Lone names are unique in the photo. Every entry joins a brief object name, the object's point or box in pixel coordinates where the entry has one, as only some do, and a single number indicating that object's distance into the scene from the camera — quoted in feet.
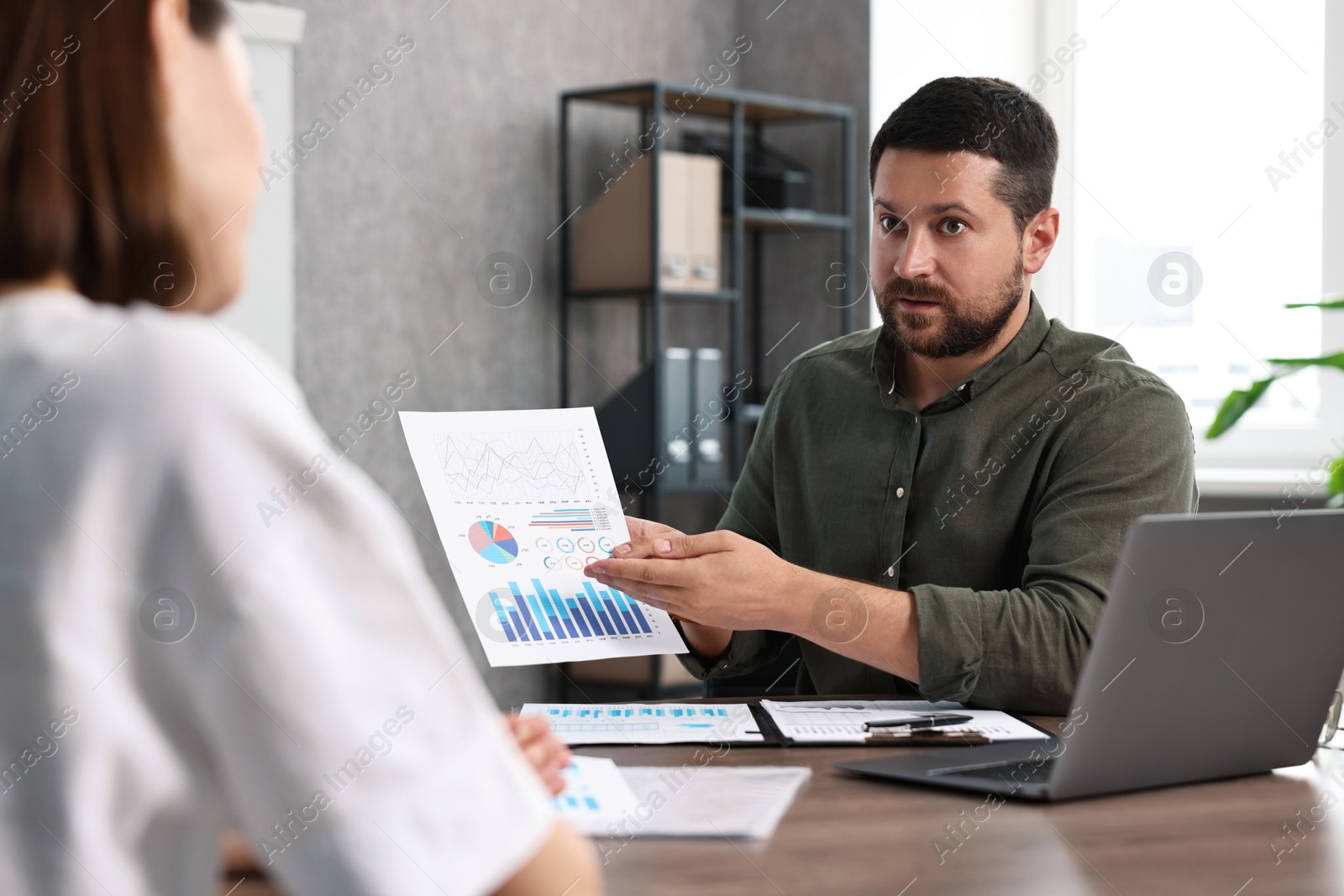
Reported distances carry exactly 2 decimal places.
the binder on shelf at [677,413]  24.20
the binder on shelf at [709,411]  24.51
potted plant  19.01
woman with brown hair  6.05
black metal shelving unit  24.15
